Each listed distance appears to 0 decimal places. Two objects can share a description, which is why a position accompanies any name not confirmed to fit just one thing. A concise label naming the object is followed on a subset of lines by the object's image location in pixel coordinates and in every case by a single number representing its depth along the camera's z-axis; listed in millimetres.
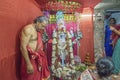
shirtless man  983
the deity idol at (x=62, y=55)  1398
